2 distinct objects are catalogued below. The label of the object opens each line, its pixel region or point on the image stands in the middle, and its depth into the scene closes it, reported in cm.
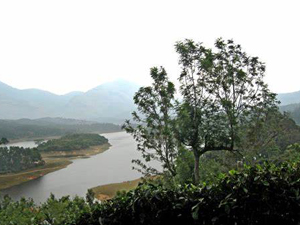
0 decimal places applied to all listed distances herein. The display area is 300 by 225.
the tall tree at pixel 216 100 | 945
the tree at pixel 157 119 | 1027
